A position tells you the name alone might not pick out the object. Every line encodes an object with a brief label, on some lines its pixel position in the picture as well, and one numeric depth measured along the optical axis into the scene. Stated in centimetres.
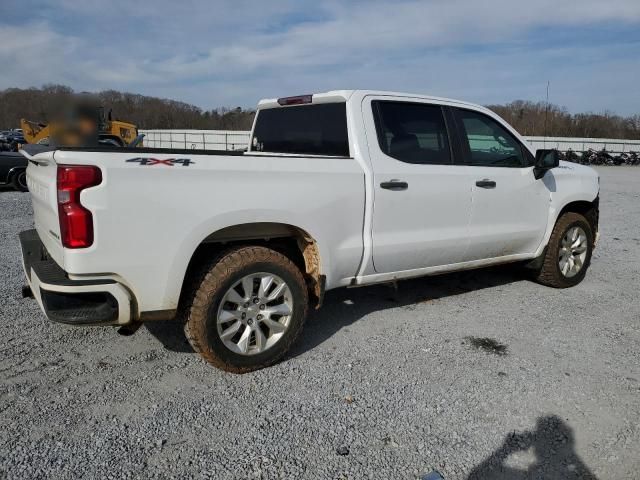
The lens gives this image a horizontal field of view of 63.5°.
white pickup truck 291
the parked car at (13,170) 1240
